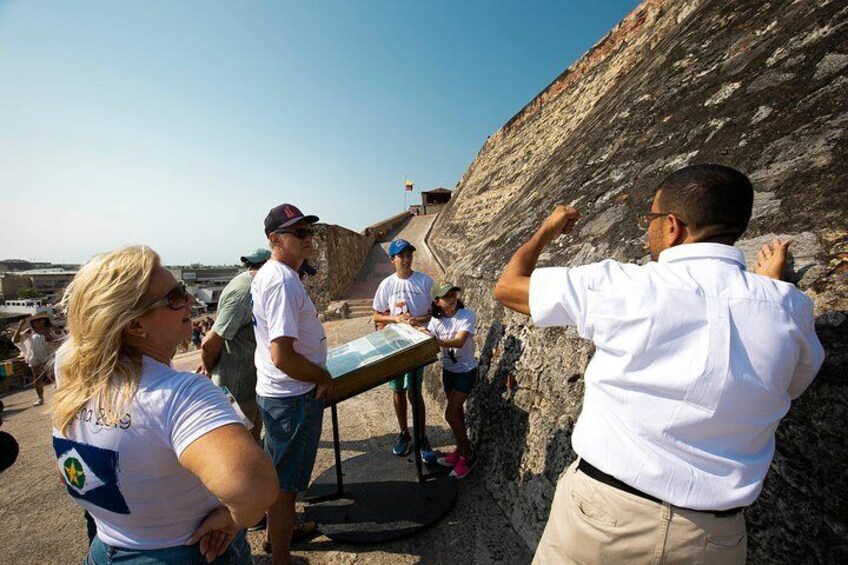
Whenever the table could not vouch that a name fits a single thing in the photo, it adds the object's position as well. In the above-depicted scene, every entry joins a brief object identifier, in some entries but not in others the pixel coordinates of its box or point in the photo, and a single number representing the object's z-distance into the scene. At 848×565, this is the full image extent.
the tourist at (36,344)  7.01
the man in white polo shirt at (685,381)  0.98
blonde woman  1.00
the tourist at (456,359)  3.04
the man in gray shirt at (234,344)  2.93
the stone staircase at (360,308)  11.66
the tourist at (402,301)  3.53
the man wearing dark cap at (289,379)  2.10
